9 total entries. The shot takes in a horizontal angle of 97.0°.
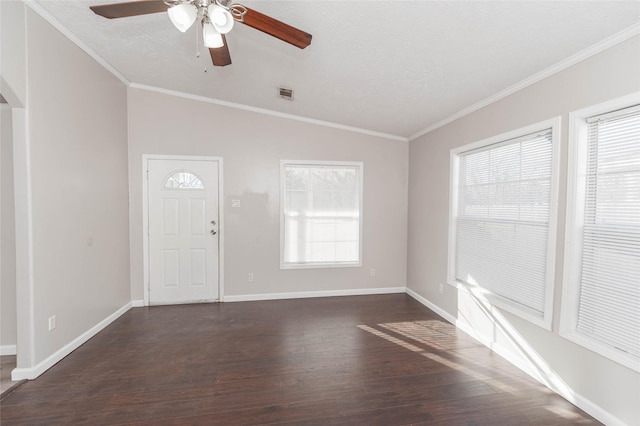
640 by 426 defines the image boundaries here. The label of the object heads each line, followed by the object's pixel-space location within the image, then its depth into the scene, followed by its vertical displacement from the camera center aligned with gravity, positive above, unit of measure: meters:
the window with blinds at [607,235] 1.77 -0.20
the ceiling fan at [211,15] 1.44 +1.01
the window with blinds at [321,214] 4.27 -0.19
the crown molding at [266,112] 3.84 +1.30
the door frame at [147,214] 3.86 -0.21
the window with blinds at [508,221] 2.35 -0.16
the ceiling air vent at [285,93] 3.34 +1.31
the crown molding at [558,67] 1.74 +1.05
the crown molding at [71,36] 2.23 +1.50
